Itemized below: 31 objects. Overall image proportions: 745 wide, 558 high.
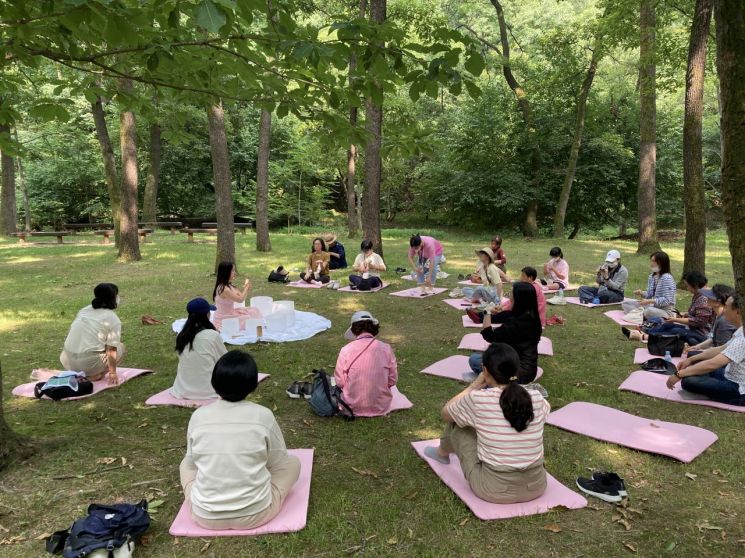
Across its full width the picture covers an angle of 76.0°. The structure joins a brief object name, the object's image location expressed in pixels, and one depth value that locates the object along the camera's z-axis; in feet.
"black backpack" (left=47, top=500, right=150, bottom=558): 8.28
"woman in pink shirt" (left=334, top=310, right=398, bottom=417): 14.25
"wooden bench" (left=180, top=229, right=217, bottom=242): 61.26
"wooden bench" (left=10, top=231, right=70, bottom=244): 58.96
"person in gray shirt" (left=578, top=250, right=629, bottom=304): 28.43
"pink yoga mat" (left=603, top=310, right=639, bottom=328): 24.34
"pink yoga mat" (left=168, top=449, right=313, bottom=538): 9.27
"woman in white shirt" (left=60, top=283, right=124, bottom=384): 16.35
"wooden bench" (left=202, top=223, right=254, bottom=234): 76.35
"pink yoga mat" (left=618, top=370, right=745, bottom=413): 15.25
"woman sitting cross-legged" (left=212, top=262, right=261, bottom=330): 22.12
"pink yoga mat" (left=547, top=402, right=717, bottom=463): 12.48
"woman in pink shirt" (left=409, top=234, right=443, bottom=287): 33.35
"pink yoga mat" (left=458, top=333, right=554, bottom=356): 20.69
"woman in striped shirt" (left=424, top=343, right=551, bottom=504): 9.78
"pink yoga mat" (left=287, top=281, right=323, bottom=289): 34.12
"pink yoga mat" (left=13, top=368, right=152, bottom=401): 15.79
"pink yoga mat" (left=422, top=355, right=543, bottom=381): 17.95
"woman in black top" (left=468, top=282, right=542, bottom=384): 15.66
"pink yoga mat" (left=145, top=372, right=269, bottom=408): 15.16
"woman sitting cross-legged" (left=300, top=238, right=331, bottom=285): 35.22
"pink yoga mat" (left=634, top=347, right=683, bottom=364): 19.14
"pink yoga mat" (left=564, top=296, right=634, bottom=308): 28.30
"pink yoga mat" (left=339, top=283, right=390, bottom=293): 32.82
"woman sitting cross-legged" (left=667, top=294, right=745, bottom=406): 14.66
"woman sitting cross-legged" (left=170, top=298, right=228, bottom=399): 14.89
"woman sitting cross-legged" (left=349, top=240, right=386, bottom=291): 33.01
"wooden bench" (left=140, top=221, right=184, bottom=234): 70.17
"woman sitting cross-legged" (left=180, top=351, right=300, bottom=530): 9.00
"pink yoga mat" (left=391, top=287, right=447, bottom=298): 31.34
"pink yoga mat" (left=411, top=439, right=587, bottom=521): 9.98
